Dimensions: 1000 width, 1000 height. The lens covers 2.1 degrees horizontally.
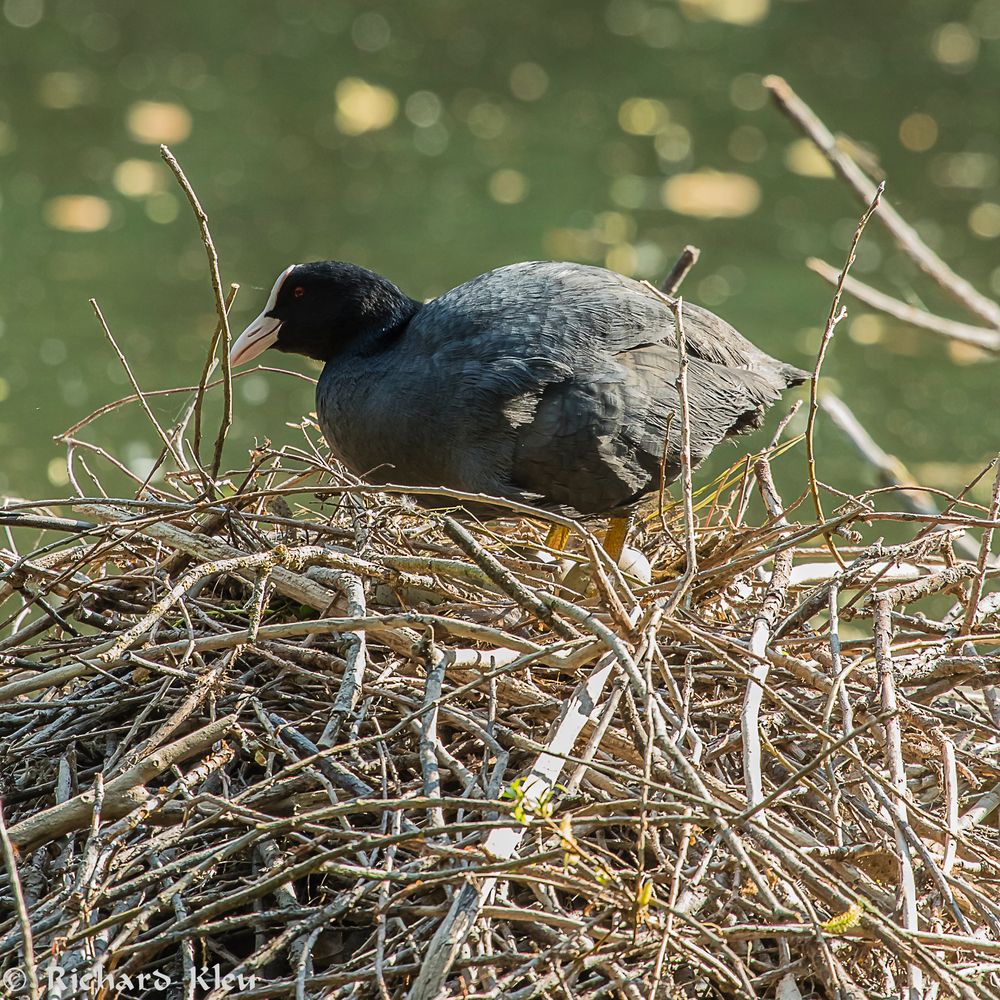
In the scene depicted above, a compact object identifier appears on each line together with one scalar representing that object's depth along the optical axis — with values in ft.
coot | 41.72
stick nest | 40.98
